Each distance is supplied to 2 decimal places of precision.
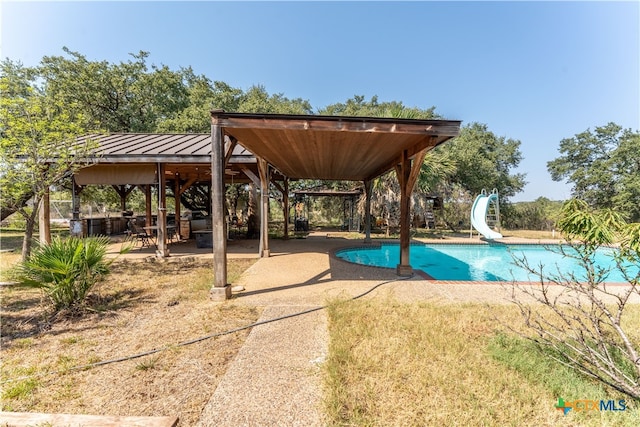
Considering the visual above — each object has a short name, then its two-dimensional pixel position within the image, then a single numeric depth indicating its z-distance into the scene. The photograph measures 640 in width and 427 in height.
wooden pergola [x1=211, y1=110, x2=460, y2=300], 4.45
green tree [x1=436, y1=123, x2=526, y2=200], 19.70
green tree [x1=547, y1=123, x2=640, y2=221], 17.64
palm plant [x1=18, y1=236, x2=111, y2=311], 3.70
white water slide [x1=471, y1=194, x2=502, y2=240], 13.11
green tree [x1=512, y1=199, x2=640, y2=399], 1.78
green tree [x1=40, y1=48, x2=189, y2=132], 17.92
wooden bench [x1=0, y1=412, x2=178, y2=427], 1.74
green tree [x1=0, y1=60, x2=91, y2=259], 5.17
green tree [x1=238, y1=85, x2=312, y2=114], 21.16
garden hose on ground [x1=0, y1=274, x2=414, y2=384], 2.50
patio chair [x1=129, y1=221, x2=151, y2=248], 9.65
